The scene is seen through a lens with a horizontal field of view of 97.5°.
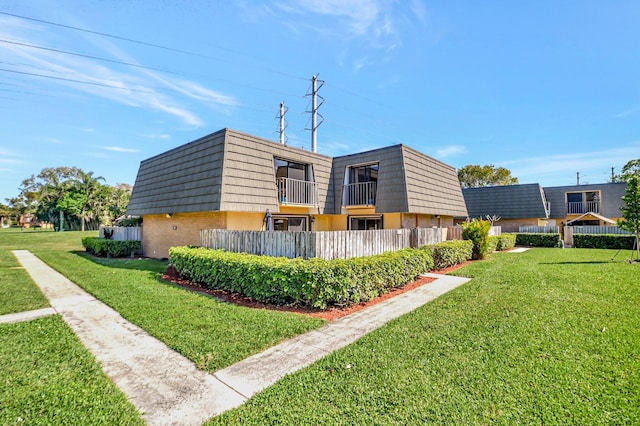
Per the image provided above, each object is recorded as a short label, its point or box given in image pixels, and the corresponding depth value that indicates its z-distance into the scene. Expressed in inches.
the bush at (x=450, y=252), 438.4
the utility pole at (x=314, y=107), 753.6
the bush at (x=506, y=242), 733.3
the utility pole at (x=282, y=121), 863.7
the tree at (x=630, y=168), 1422.2
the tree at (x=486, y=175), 1697.8
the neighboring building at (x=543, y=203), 973.2
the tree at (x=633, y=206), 487.5
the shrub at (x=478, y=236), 554.6
